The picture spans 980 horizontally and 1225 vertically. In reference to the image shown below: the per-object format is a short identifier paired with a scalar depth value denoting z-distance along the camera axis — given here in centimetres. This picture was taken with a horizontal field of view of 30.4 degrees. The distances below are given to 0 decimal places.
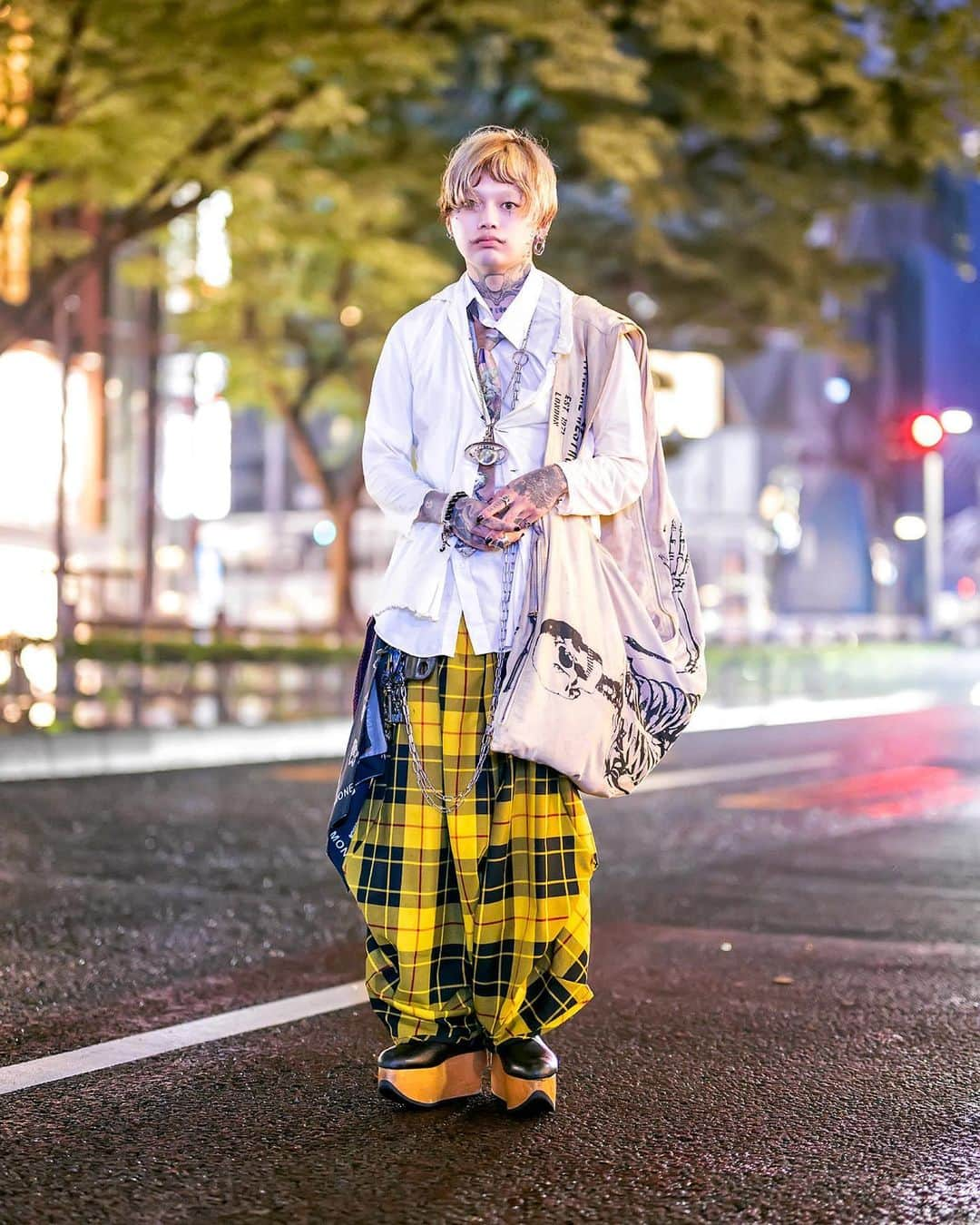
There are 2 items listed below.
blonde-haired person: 366
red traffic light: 1991
